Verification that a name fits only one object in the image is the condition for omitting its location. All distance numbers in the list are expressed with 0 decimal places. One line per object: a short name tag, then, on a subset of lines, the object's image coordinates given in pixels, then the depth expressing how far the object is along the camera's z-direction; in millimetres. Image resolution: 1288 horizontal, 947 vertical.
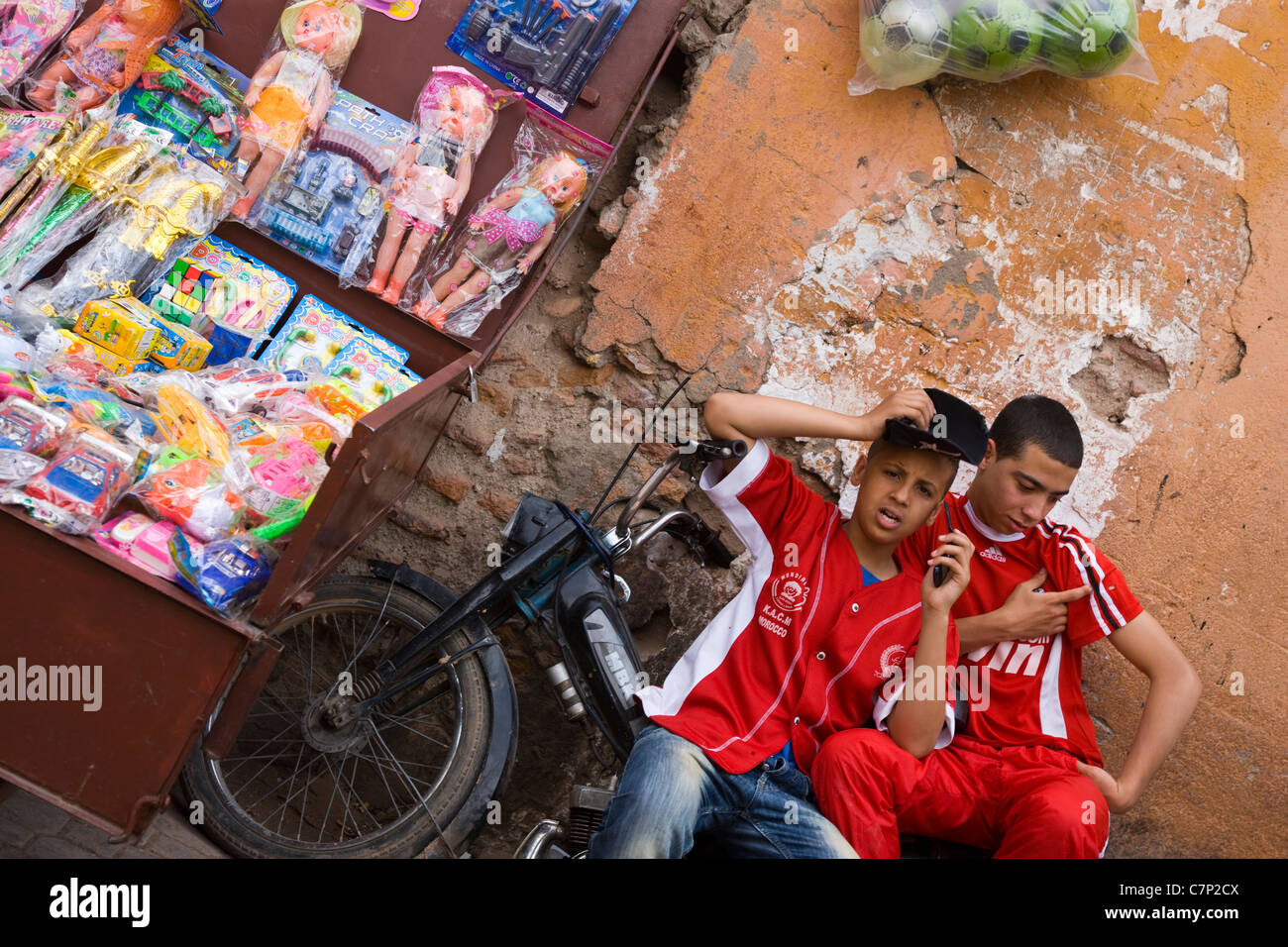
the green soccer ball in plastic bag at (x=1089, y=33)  2611
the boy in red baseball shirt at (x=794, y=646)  2119
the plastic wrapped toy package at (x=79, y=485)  1802
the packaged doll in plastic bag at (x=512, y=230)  2840
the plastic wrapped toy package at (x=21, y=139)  2475
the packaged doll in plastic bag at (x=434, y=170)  2824
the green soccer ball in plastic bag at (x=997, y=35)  2627
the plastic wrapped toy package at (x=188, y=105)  2799
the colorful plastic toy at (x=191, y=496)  1956
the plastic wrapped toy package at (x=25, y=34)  2674
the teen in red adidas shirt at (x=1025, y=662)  2213
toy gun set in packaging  2863
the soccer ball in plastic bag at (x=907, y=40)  2678
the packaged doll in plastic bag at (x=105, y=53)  2715
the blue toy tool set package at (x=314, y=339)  2652
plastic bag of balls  2623
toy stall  1808
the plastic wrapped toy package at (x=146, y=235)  2475
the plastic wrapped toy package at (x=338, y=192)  2791
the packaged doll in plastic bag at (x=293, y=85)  2771
